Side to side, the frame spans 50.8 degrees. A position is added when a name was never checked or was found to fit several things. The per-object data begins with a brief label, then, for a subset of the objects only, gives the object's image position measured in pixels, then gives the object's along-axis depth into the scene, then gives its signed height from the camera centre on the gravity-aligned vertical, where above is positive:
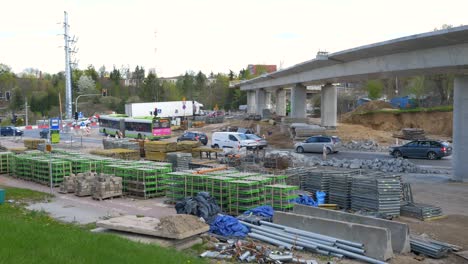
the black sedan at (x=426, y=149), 35.22 -3.29
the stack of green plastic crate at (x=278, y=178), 19.08 -2.88
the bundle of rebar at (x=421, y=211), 17.78 -3.92
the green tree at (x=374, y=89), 99.16 +3.01
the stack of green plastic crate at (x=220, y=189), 17.86 -3.07
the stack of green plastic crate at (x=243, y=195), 17.41 -3.24
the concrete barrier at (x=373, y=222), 13.39 -3.51
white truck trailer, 76.56 -0.52
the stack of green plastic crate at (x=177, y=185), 19.25 -3.16
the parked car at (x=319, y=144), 39.94 -3.27
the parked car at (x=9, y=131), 66.38 -3.31
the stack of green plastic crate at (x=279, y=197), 17.83 -3.35
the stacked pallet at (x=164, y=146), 33.19 -2.75
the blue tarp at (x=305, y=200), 18.46 -3.62
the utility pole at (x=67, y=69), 83.06 +6.48
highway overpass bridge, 24.17 +2.65
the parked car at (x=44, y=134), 58.04 -3.27
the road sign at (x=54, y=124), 48.83 -1.77
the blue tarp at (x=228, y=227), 13.83 -3.48
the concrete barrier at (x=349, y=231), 12.59 -3.49
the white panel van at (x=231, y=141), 39.47 -2.91
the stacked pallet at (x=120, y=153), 30.27 -2.98
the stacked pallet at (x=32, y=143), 43.25 -3.21
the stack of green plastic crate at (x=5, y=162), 29.94 -3.36
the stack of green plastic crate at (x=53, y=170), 24.66 -3.24
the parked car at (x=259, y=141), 39.88 -2.95
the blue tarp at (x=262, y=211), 16.23 -3.55
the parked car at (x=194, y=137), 46.48 -3.08
